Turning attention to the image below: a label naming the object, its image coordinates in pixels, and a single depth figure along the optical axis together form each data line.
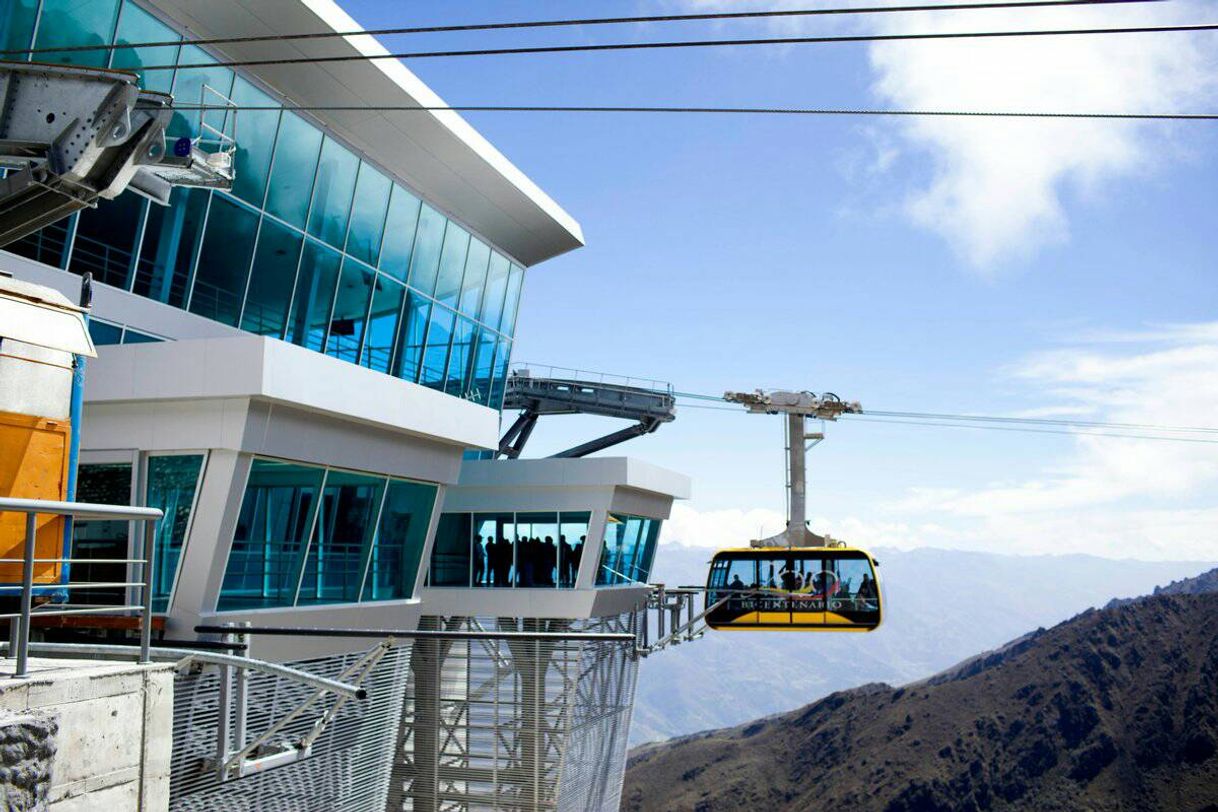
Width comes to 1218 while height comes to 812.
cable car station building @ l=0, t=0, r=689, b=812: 15.21
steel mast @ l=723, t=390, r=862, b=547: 28.98
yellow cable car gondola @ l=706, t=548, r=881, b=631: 24.94
